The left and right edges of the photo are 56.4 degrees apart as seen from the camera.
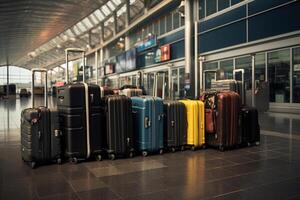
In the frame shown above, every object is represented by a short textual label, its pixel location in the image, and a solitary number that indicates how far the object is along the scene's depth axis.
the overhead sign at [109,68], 31.29
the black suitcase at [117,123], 4.07
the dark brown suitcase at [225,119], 4.62
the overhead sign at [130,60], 24.42
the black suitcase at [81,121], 3.87
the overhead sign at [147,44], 21.23
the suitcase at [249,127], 4.97
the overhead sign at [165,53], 19.02
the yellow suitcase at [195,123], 4.68
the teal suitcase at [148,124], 4.32
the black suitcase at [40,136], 3.76
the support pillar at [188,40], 15.43
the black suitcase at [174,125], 4.57
